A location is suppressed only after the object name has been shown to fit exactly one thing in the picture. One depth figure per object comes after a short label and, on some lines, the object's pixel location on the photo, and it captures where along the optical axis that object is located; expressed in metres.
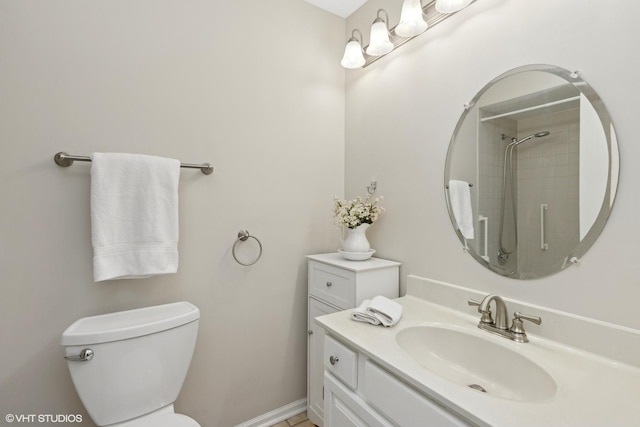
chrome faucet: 1.00
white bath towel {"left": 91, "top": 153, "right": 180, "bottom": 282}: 1.16
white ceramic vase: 1.57
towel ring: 1.56
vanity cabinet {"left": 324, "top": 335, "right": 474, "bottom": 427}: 0.77
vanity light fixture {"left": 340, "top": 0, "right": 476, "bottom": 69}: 1.24
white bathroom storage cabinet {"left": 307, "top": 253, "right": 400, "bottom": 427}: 1.40
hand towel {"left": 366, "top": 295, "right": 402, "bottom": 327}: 1.10
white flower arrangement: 1.56
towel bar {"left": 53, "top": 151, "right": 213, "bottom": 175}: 1.16
